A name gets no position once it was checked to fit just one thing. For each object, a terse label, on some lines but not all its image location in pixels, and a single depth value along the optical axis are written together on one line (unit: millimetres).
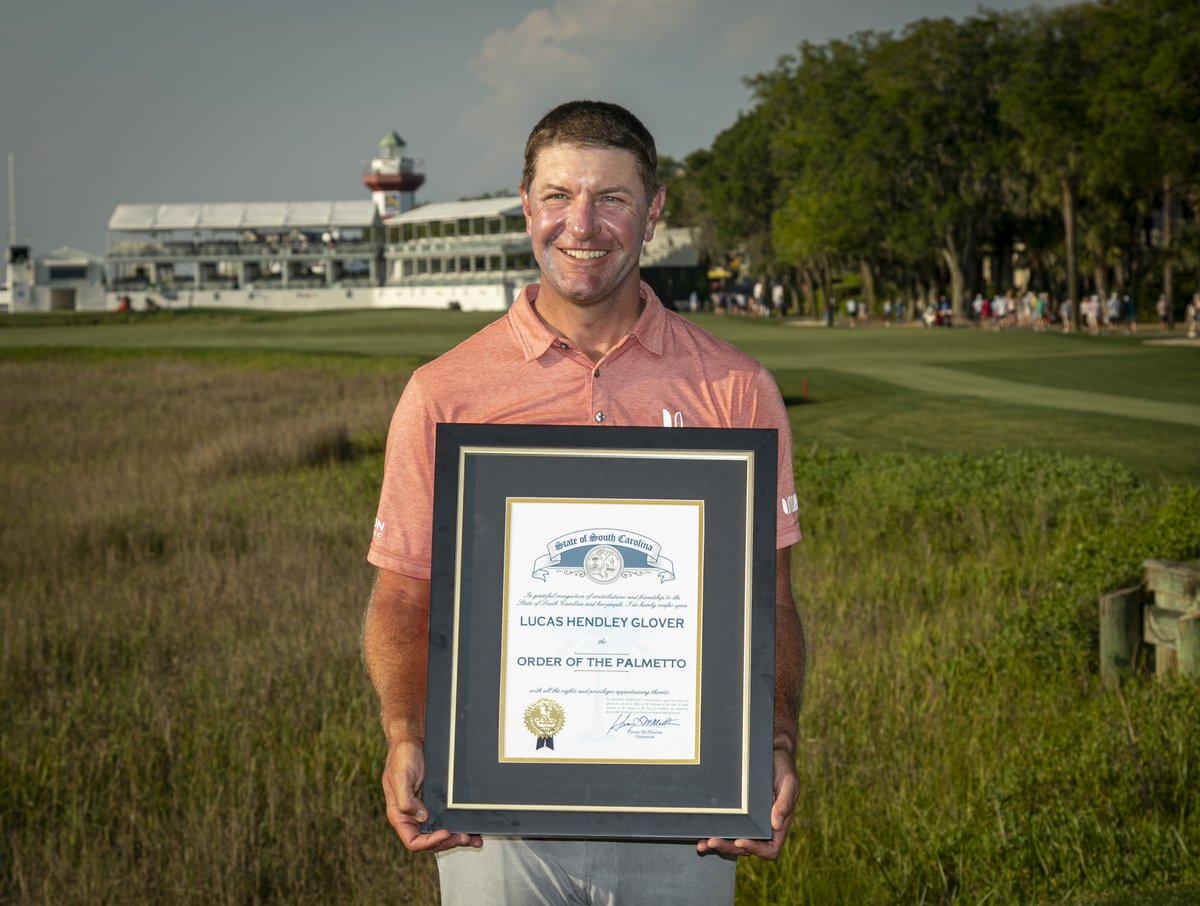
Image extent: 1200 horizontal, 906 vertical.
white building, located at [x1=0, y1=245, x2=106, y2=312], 127000
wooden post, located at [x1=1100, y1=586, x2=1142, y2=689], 7996
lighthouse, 159375
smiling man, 2984
